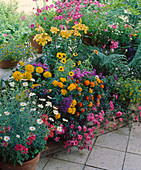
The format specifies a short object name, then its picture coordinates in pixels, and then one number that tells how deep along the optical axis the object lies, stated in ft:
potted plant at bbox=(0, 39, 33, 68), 11.63
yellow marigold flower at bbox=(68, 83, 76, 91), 8.70
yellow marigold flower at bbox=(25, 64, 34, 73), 8.88
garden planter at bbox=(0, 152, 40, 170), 6.93
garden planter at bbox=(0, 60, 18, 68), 11.75
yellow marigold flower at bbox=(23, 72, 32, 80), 8.81
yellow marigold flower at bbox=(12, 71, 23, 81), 8.38
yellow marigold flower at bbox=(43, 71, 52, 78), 9.28
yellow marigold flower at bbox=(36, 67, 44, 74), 9.40
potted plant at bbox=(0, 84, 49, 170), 6.68
